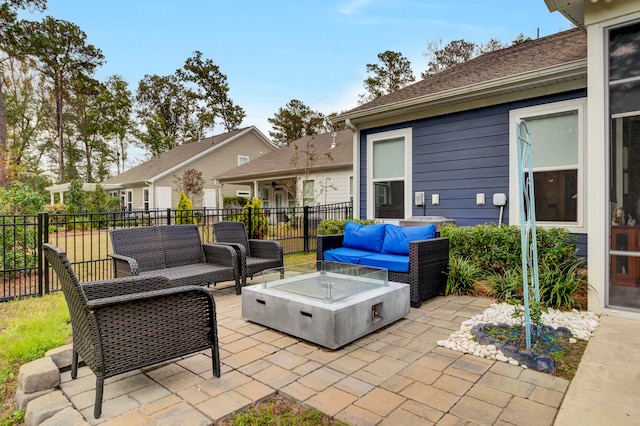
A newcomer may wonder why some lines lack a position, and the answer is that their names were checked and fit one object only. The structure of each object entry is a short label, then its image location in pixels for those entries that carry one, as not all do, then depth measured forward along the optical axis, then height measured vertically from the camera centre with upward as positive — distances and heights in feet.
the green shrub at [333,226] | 22.71 -0.97
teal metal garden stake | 8.67 -1.08
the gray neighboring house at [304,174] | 41.98 +5.19
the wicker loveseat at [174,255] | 12.92 -1.70
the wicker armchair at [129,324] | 6.39 -2.21
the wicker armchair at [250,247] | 15.67 -1.67
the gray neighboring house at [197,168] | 62.95 +8.21
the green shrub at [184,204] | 39.97 +1.02
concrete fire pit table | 9.47 -2.65
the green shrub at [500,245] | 14.14 -1.51
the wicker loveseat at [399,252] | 13.42 -1.83
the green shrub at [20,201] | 19.39 +0.78
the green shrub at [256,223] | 27.45 -0.88
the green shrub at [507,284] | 13.94 -3.04
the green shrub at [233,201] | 59.30 +1.93
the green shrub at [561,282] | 12.94 -2.74
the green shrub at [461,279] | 15.23 -2.98
